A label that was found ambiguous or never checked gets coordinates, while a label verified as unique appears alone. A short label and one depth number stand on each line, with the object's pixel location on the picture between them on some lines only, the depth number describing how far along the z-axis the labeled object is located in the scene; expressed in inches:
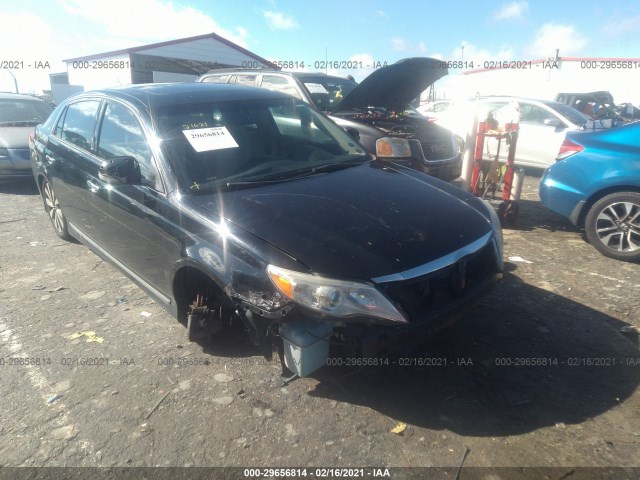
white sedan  337.7
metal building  830.5
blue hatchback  175.8
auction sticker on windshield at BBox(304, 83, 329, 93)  267.2
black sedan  87.0
